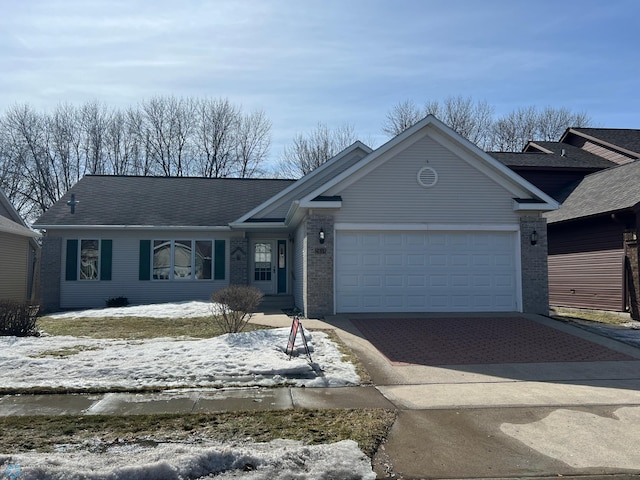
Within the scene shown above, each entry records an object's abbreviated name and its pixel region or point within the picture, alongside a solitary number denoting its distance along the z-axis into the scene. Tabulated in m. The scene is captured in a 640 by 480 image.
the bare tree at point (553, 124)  41.52
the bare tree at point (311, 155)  37.53
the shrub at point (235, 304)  10.59
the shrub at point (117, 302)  17.42
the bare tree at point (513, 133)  40.44
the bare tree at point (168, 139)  36.72
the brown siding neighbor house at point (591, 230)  15.11
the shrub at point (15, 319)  10.13
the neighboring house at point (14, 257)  18.91
